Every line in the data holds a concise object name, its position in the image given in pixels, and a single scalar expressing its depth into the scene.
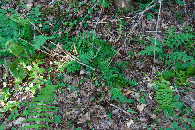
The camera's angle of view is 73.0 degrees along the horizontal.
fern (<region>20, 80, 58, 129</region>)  2.81
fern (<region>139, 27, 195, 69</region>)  3.27
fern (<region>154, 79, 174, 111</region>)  2.85
